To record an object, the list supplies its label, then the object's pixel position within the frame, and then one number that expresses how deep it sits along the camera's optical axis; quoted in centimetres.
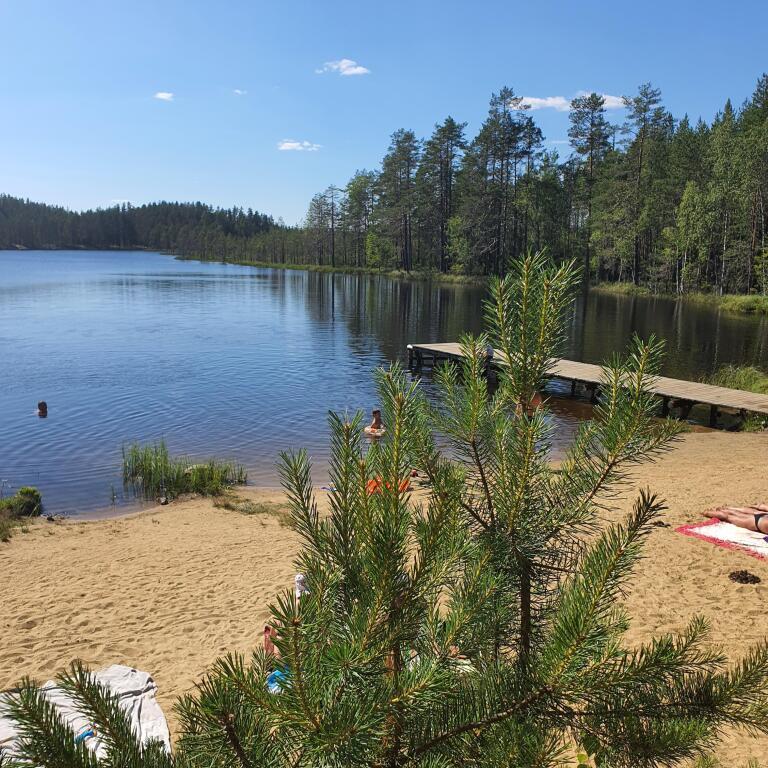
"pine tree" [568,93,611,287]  7575
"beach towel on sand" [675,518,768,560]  966
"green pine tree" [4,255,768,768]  161
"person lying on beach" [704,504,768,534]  1016
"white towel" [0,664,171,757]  557
